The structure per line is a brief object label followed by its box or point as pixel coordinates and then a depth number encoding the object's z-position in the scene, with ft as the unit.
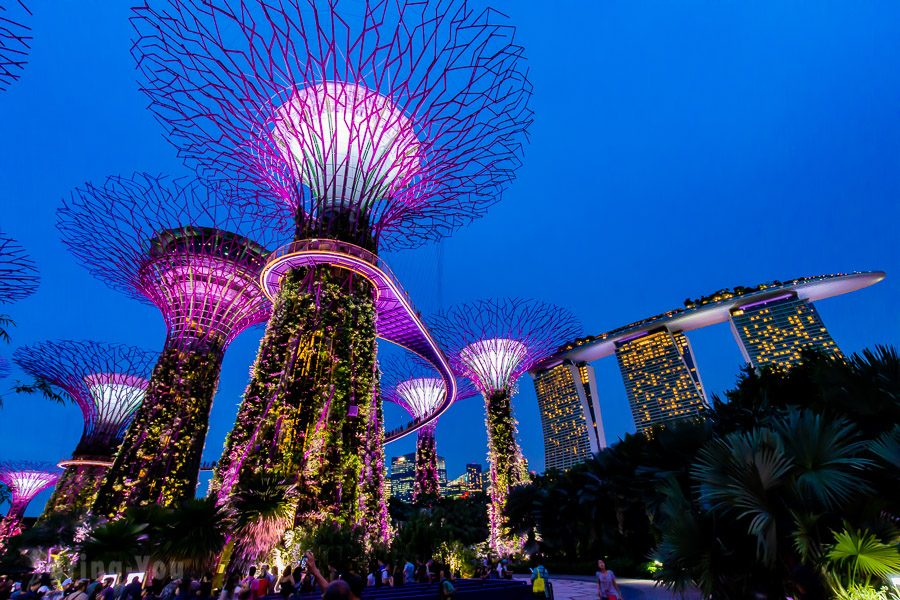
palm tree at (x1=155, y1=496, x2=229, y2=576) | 35.47
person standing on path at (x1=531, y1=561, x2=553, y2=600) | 30.58
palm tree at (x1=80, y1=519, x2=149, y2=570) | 38.55
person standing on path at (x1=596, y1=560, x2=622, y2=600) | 26.39
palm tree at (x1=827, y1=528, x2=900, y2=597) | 16.90
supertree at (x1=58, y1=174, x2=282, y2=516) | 67.26
